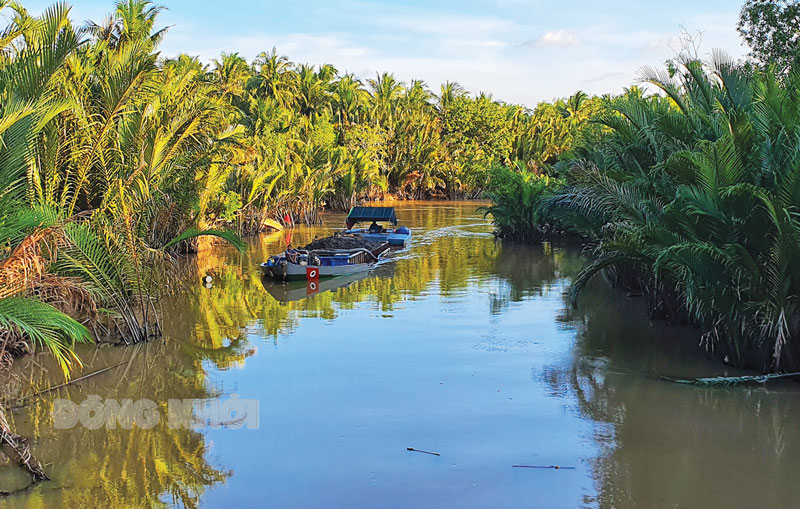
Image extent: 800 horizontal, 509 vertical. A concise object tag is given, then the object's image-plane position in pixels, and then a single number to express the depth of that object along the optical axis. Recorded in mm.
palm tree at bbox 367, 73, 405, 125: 55841
